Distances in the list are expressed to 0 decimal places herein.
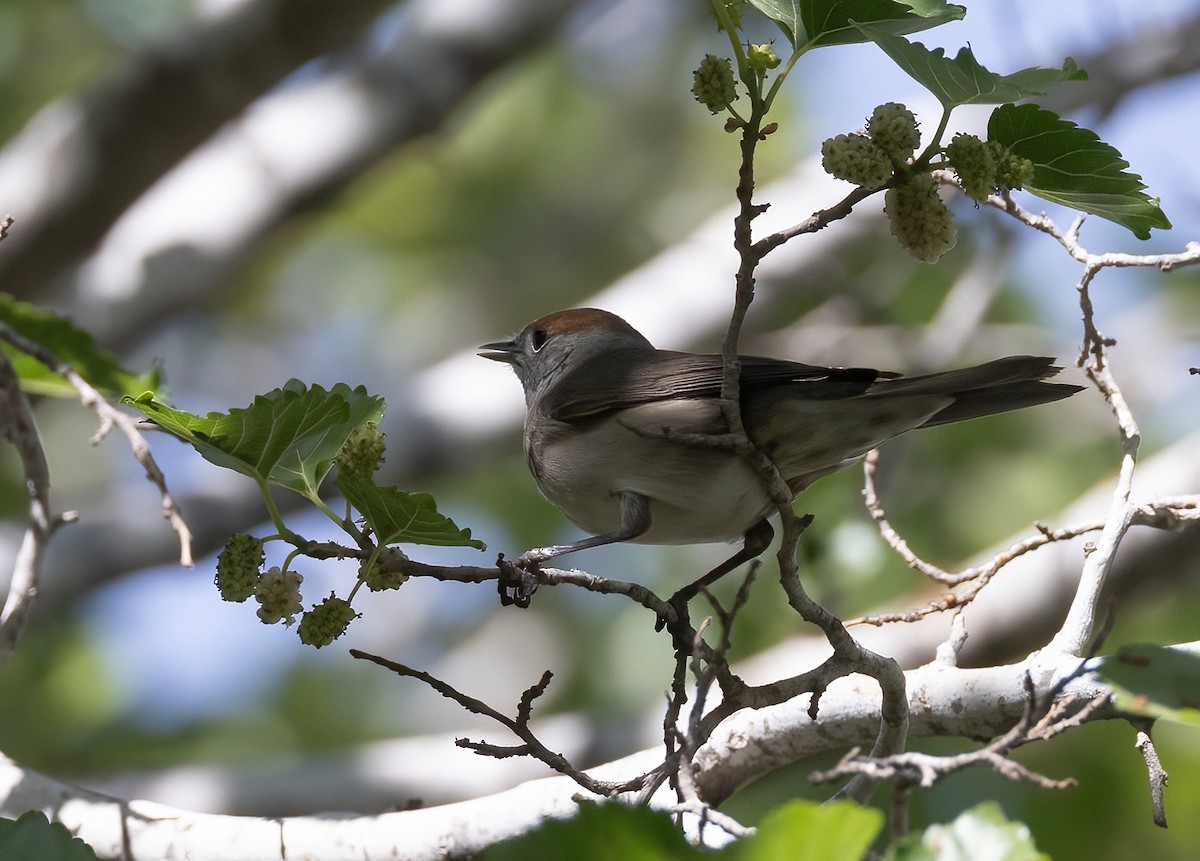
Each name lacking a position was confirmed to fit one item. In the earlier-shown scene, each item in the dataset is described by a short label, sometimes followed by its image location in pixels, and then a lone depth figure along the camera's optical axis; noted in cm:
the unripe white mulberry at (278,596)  455
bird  685
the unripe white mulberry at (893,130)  443
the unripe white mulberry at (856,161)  432
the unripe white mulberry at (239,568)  459
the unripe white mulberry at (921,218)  453
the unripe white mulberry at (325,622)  459
